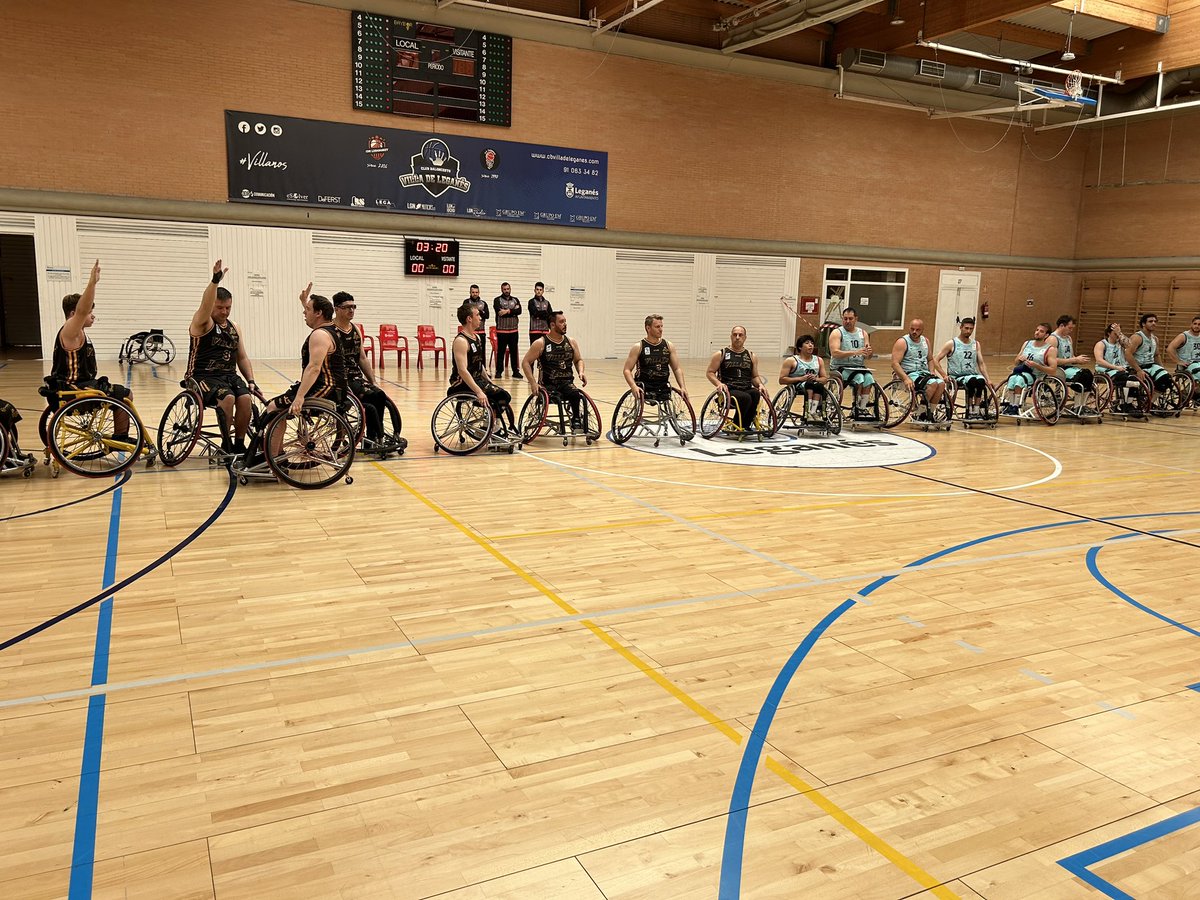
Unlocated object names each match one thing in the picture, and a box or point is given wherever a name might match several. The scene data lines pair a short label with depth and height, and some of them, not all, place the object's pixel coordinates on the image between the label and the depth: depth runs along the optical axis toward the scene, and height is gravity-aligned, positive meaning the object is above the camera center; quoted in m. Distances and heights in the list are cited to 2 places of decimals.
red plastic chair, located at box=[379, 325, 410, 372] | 15.75 -0.53
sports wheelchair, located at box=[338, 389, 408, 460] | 7.33 -1.12
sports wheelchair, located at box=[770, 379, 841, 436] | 9.51 -1.02
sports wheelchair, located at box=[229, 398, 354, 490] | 6.23 -1.00
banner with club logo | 14.98 +2.51
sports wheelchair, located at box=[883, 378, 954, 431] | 10.16 -1.01
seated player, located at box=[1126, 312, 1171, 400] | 11.92 -0.41
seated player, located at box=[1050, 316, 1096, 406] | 10.98 -0.51
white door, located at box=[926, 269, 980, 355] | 21.91 +0.57
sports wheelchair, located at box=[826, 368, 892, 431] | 10.15 -1.09
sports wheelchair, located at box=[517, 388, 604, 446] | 8.27 -1.03
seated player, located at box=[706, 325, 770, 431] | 8.92 -0.61
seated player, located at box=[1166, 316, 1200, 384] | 12.35 -0.33
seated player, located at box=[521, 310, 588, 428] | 8.06 -0.44
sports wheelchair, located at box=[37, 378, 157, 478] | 6.18 -0.96
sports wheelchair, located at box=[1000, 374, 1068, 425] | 10.97 -0.93
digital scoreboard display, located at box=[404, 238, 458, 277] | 16.39 +1.01
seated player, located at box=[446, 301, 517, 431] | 7.27 -0.52
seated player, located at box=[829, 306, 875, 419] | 9.66 -0.44
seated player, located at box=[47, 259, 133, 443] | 6.11 -0.38
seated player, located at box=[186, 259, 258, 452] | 6.50 -0.44
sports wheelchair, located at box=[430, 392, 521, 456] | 7.83 -1.06
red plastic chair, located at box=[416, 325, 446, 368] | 16.16 -0.56
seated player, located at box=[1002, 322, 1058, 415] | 10.75 -0.48
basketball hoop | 15.30 +4.17
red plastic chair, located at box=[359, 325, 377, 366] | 15.01 -0.65
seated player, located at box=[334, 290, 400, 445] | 6.87 -0.50
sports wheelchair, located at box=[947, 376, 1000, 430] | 10.54 -1.08
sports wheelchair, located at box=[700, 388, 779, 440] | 9.05 -1.07
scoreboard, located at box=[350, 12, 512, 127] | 15.46 +4.34
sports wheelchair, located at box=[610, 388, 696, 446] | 8.59 -1.02
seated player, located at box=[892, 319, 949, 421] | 10.05 -0.53
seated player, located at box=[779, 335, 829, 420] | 9.44 -0.57
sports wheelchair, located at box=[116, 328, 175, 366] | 14.27 -0.73
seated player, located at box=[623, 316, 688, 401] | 8.34 -0.47
